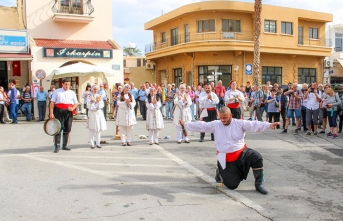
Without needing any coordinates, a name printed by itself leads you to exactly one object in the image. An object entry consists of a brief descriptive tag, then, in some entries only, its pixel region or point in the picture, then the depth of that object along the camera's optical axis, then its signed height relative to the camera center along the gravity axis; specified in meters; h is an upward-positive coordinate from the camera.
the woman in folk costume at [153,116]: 10.70 -0.57
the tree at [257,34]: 24.31 +4.28
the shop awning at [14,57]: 19.00 +2.27
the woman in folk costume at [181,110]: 11.09 -0.41
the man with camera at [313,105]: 12.34 -0.32
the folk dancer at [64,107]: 9.73 -0.24
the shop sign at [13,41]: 19.55 +3.17
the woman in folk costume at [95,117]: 10.21 -0.55
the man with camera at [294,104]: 13.05 -0.29
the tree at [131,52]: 55.59 +7.26
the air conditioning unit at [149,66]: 37.03 +3.24
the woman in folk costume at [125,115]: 10.53 -0.52
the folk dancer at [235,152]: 5.99 -0.95
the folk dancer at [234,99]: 11.17 -0.08
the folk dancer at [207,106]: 11.24 -0.29
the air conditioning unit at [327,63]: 34.12 +3.12
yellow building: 29.12 +4.56
